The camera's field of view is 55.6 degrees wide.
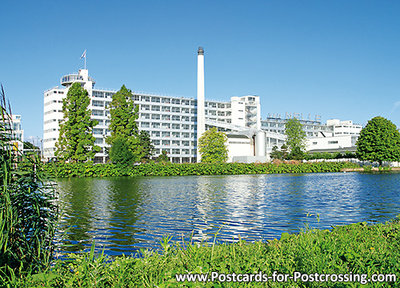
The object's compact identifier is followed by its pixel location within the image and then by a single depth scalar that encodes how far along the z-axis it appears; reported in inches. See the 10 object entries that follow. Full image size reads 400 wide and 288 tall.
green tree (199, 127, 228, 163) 2861.7
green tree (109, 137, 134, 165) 2015.3
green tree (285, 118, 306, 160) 3771.7
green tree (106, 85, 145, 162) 2158.1
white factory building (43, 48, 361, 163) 3617.1
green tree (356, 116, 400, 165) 2758.4
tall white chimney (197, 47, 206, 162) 3635.8
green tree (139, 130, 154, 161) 2753.4
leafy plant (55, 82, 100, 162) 1999.3
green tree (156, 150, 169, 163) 3324.1
